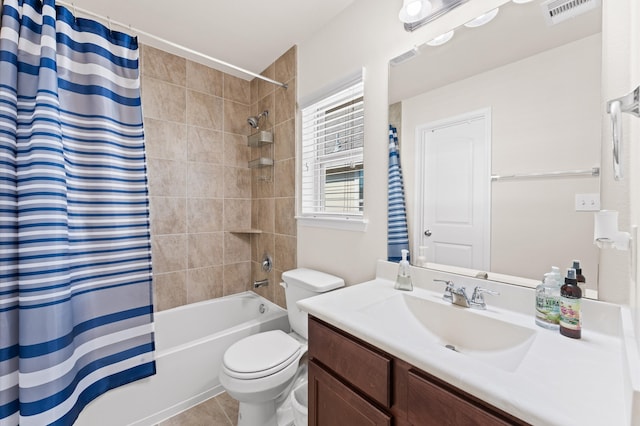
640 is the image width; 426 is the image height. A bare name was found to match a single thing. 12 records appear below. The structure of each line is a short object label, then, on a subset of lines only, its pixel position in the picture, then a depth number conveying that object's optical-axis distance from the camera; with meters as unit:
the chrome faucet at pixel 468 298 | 0.98
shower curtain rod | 1.33
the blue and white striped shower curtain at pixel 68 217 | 1.16
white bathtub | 1.49
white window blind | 1.55
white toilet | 1.30
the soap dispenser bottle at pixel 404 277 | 1.20
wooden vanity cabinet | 0.61
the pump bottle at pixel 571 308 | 0.76
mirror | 0.84
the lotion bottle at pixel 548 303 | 0.81
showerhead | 2.31
